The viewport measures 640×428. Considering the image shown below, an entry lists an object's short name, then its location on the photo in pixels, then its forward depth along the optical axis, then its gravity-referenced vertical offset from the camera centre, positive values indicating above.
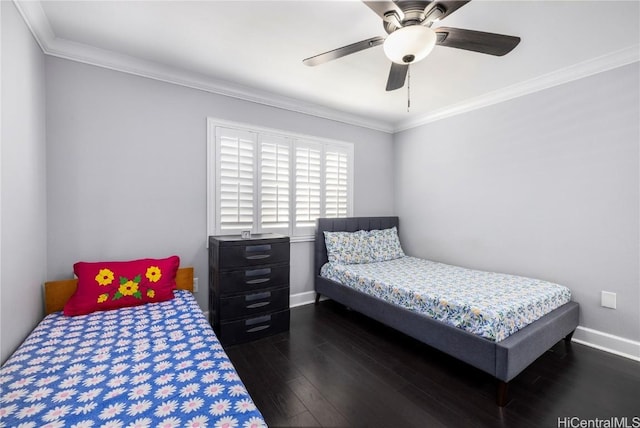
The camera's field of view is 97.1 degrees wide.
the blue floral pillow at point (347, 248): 3.38 -0.46
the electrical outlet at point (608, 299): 2.37 -0.73
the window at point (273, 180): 2.89 +0.35
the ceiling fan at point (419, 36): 1.47 +1.01
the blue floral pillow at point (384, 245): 3.65 -0.45
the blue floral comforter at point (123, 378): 0.99 -0.73
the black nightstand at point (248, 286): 2.47 -0.71
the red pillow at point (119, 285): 1.99 -0.58
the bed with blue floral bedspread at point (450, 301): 1.84 -0.73
